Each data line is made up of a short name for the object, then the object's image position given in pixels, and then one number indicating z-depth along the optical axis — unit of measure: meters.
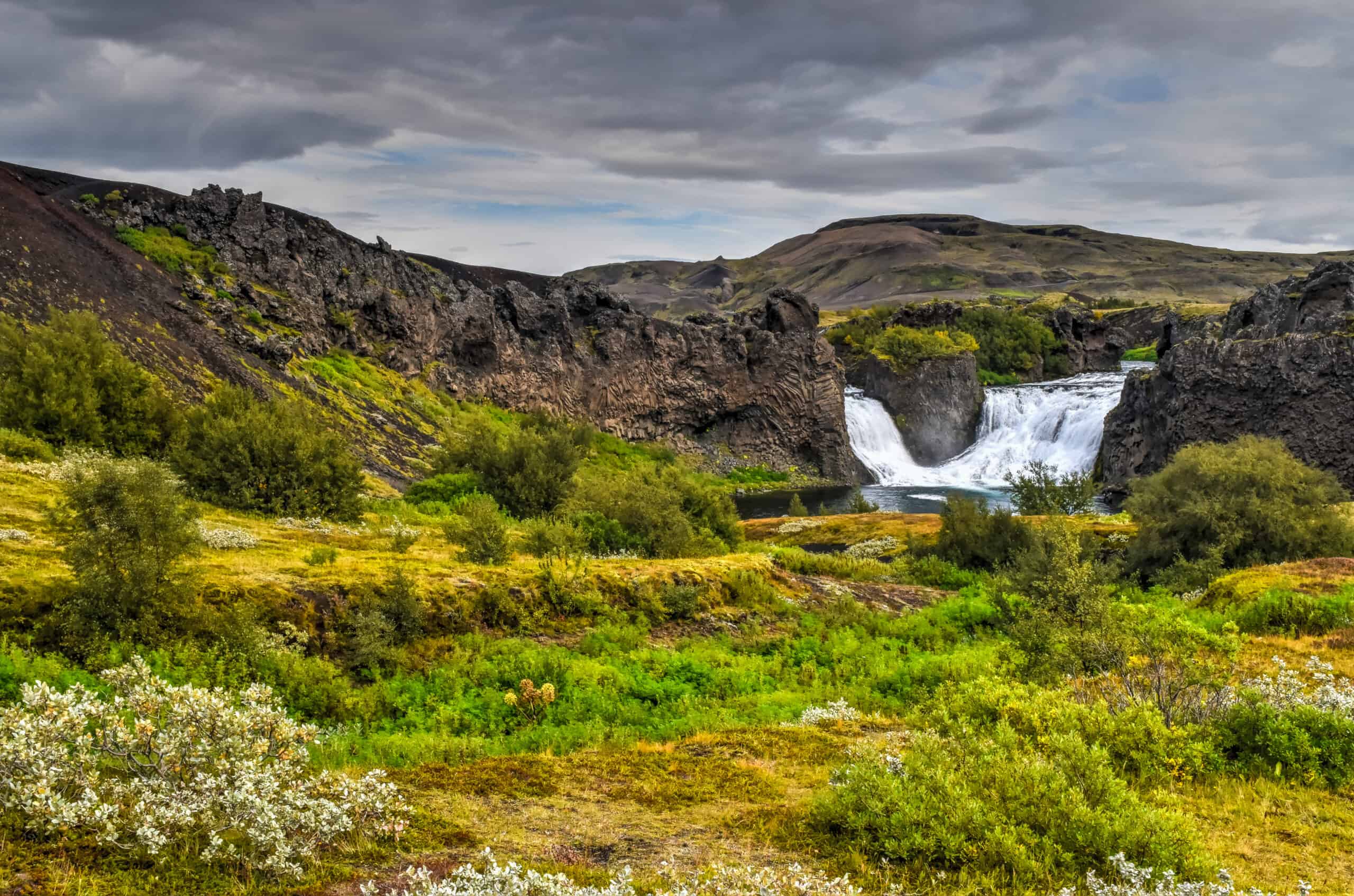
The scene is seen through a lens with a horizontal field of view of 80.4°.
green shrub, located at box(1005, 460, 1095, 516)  45.78
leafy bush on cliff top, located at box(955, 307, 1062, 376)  107.44
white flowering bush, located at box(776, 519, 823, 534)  49.38
